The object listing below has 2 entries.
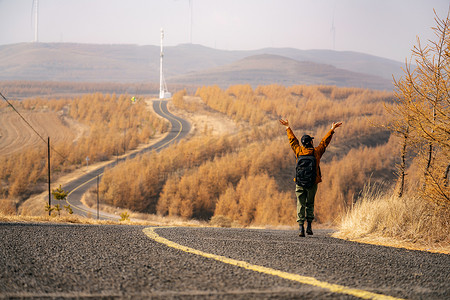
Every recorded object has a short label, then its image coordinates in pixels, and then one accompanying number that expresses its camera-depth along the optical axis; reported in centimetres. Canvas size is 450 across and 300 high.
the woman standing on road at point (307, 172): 1683
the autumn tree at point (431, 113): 1716
